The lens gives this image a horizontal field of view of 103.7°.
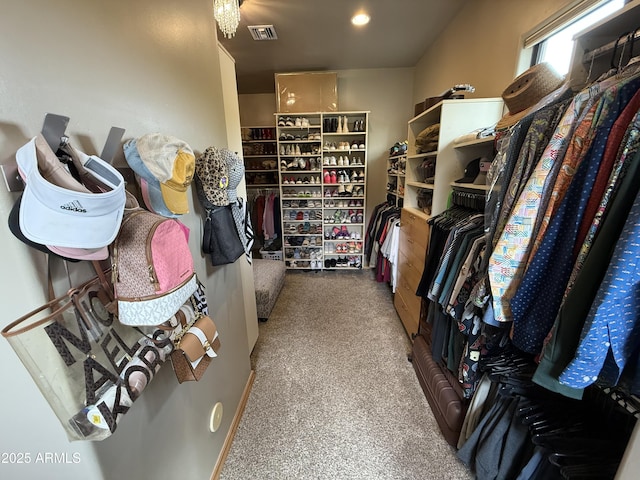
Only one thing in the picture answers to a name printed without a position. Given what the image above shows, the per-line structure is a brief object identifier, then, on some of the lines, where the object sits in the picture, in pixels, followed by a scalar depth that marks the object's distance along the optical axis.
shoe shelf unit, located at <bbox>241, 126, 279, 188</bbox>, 3.77
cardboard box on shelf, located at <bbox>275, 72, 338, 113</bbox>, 3.34
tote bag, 0.49
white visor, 0.43
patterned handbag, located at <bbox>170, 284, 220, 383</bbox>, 0.78
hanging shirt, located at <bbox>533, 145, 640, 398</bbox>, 0.58
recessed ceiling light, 2.25
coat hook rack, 0.46
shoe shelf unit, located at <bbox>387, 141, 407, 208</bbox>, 2.85
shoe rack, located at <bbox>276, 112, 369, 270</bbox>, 3.47
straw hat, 1.10
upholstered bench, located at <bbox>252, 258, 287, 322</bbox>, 2.59
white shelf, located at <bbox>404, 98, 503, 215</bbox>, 1.66
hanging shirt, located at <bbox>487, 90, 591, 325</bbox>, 0.76
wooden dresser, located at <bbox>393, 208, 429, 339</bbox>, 1.95
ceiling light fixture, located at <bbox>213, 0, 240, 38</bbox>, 1.67
